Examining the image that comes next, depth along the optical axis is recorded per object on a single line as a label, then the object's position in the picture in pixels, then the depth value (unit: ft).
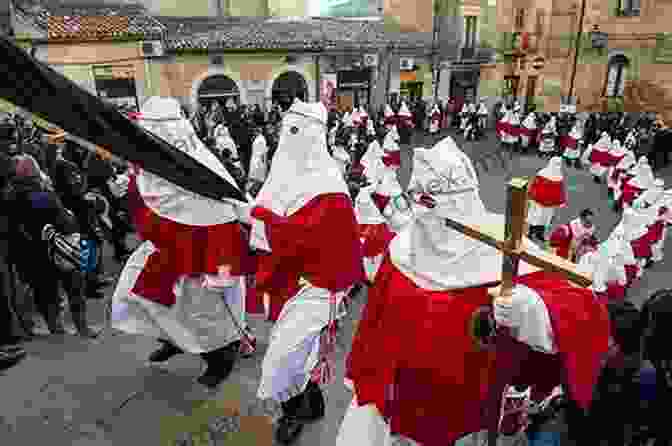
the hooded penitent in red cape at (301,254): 10.04
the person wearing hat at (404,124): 54.75
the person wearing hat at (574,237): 18.93
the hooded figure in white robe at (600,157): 37.01
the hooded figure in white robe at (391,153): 36.01
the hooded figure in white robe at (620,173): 30.89
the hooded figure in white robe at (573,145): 43.21
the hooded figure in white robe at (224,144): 29.32
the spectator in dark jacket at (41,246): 12.75
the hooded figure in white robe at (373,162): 31.17
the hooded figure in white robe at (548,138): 46.44
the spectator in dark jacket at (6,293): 12.19
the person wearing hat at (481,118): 58.42
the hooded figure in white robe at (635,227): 19.70
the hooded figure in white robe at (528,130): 49.32
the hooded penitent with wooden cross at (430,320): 6.68
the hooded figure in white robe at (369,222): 18.43
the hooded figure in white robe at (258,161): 27.99
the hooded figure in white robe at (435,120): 58.95
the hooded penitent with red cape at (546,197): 24.67
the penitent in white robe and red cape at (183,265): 11.53
